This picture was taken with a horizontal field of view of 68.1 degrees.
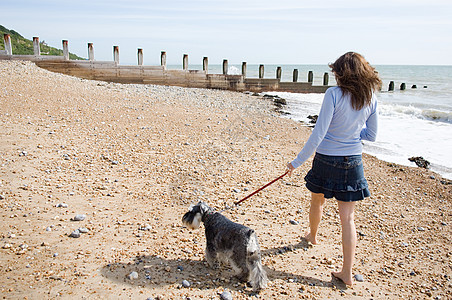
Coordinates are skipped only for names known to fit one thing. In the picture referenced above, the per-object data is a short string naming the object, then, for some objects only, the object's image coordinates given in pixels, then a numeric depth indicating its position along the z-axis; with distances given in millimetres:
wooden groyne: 20250
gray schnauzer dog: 3230
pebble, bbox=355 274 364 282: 3821
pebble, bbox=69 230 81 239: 4078
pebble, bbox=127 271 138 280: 3412
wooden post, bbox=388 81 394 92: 32406
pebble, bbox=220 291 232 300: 3218
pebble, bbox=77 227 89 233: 4191
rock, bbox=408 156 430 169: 9170
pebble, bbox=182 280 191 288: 3373
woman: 3195
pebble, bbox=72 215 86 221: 4475
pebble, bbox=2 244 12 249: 3682
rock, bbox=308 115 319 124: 14489
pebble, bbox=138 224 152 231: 4491
